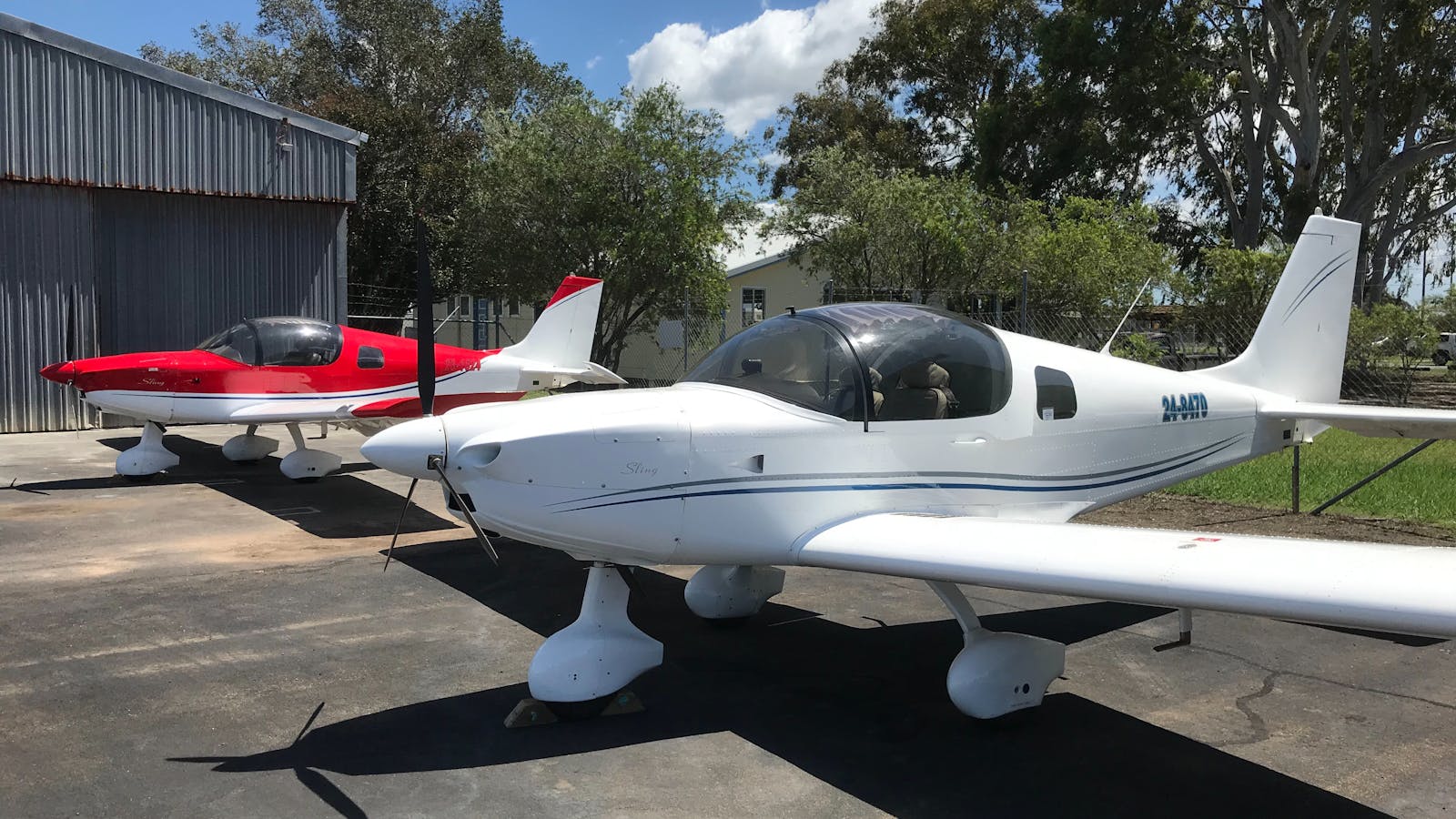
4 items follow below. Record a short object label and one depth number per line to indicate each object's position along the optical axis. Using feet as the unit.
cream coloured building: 89.92
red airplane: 36.96
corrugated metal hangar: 51.13
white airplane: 12.57
